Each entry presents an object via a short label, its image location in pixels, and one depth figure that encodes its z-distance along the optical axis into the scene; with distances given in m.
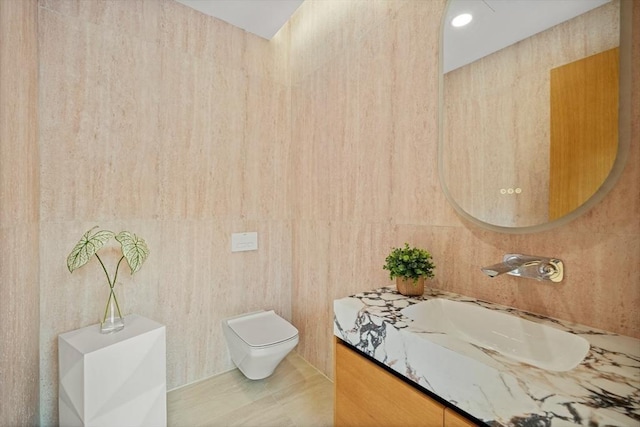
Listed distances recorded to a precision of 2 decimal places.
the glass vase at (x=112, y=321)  1.47
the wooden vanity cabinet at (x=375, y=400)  0.78
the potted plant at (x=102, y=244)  1.38
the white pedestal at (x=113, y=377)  1.26
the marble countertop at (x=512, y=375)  0.54
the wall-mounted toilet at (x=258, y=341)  1.65
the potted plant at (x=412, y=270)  1.16
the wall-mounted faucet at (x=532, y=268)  0.92
